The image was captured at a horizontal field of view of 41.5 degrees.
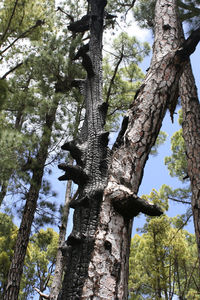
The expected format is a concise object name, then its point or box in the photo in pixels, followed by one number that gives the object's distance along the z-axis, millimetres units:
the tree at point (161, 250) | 8078
